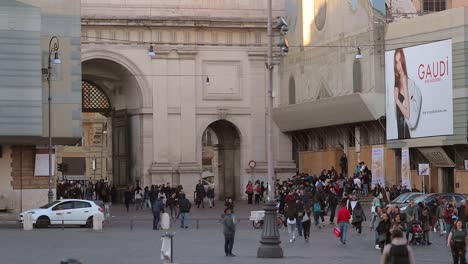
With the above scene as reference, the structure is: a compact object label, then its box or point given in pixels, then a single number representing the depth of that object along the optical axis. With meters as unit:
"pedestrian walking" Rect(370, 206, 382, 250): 35.50
